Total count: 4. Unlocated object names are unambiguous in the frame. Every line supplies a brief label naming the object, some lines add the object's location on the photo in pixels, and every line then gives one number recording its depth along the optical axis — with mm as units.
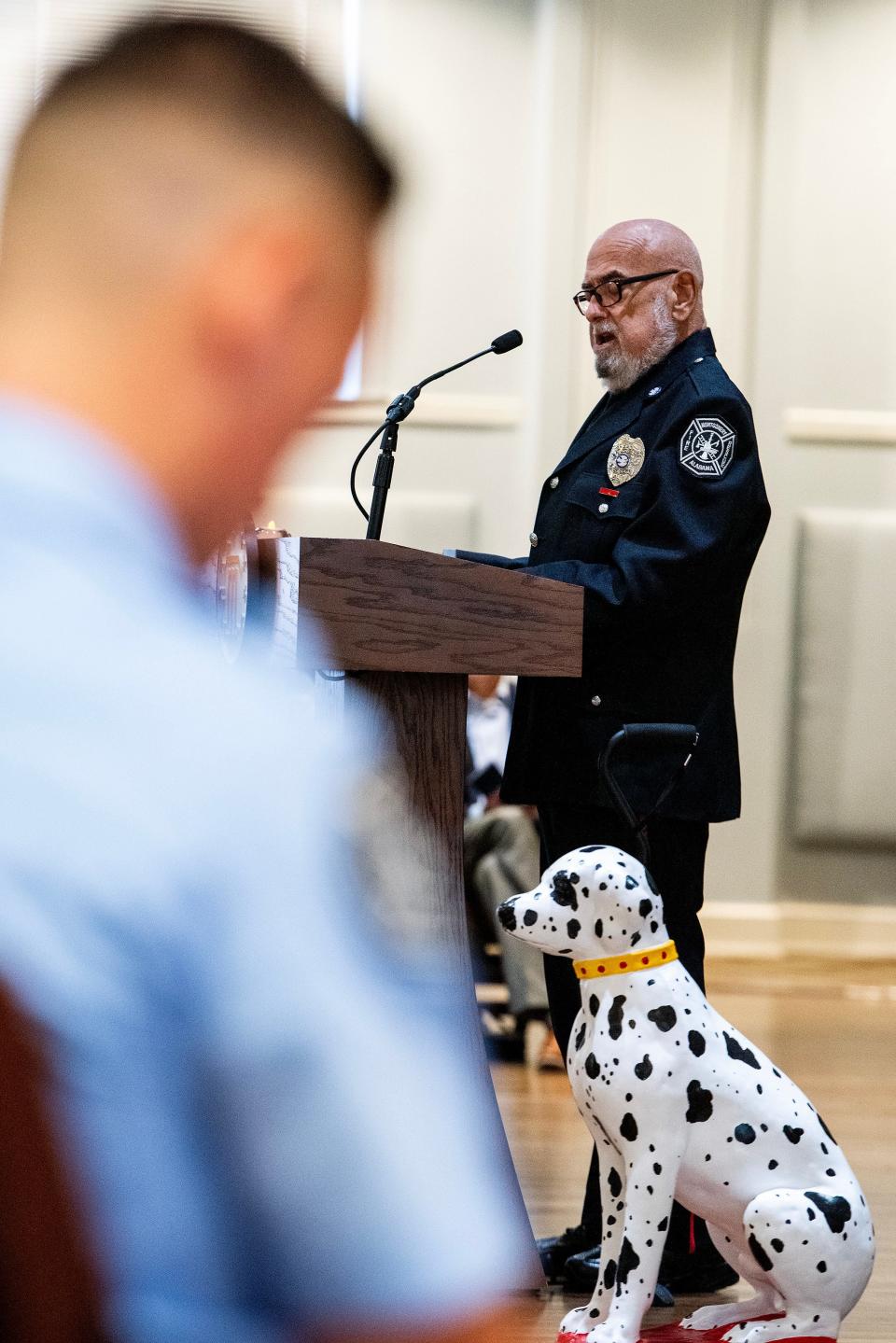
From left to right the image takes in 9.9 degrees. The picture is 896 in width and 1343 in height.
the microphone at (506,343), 7868
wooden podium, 7487
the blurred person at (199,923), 2348
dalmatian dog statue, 7366
